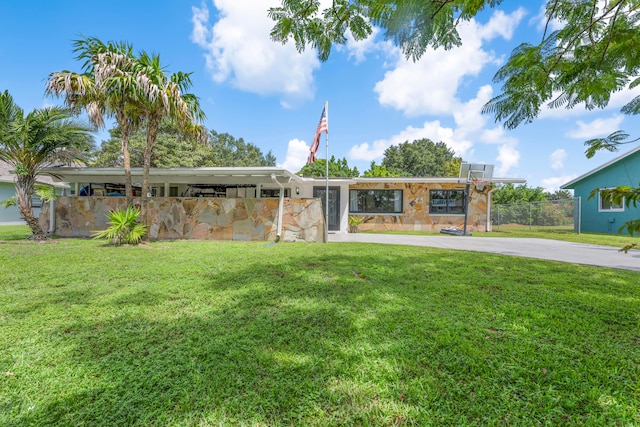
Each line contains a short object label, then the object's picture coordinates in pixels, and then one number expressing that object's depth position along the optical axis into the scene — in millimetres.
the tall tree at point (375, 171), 25147
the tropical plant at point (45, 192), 9172
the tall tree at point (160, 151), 21656
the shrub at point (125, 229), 7605
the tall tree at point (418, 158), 37531
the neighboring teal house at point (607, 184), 12781
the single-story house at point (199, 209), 9109
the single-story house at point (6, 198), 15240
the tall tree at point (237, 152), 40875
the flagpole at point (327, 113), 9609
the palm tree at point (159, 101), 7320
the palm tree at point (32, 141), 7715
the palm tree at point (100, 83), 7254
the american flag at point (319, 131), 9586
